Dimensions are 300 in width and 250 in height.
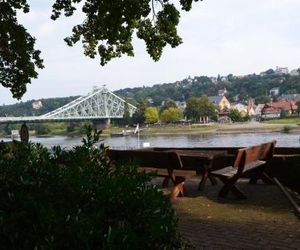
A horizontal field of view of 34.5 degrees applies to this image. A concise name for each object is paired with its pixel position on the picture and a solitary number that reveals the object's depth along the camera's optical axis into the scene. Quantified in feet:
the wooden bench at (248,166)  20.45
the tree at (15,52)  37.40
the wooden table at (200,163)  22.71
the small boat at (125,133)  269.89
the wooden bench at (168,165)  21.40
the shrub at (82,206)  5.86
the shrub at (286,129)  236.22
